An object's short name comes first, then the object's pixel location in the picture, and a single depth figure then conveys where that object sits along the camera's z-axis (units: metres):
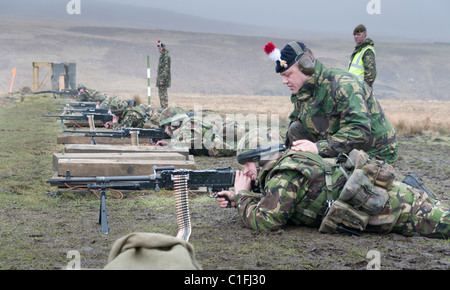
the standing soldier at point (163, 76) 18.41
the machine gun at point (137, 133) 10.39
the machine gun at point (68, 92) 24.46
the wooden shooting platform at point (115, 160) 6.91
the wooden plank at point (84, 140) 11.23
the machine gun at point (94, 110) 13.95
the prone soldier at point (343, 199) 4.52
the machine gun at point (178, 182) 5.02
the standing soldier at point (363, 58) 10.36
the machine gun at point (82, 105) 16.88
